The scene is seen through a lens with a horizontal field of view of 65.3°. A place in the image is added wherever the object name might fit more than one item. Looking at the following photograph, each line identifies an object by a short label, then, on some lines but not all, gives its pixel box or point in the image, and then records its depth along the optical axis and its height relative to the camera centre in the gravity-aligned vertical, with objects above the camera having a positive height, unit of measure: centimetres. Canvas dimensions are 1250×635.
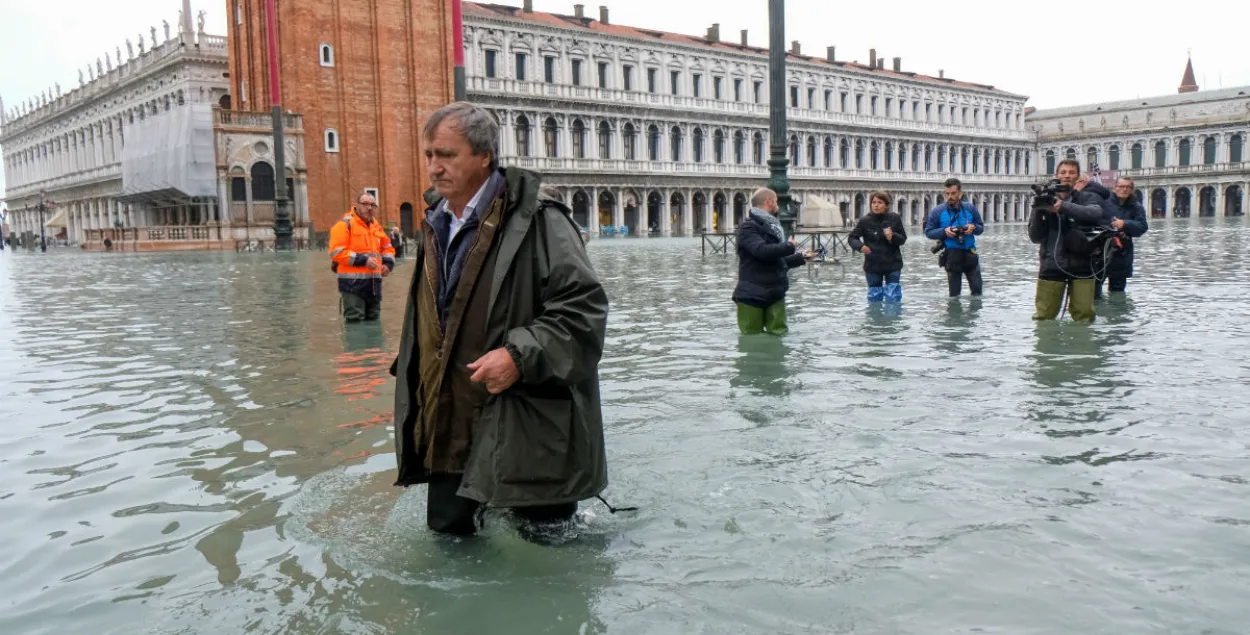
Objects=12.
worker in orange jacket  994 -22
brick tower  4125 +675
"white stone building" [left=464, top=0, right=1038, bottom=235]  5359 +693
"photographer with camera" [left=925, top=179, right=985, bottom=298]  1066 -11
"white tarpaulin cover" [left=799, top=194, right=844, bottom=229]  2772 +35
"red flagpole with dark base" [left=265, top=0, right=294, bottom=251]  2848 +223
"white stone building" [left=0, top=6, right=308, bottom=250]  3881 +460
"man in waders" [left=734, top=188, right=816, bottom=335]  788 -32
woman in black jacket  1059 -23
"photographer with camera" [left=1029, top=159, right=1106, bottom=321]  832 -14
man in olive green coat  296 -31
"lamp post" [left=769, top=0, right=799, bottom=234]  1286 +171
